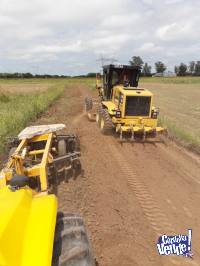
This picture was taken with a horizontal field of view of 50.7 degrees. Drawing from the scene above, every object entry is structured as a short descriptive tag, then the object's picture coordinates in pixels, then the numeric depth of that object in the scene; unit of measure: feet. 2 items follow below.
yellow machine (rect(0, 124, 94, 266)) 4.07
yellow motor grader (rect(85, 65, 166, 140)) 22.61
